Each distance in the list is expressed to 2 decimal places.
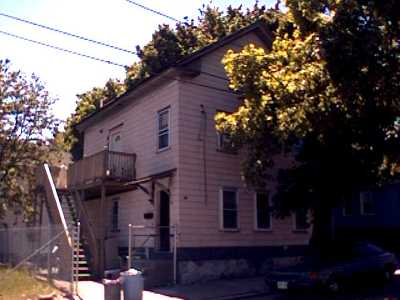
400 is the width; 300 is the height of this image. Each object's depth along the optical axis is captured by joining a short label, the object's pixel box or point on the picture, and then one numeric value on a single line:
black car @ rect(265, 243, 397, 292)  14.39
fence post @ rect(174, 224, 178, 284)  18.29
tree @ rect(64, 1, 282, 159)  36.41
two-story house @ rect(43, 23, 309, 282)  19.47
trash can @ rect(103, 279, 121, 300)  13.17
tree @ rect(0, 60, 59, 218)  29.16
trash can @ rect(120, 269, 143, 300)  13.01
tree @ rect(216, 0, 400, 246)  12.91
